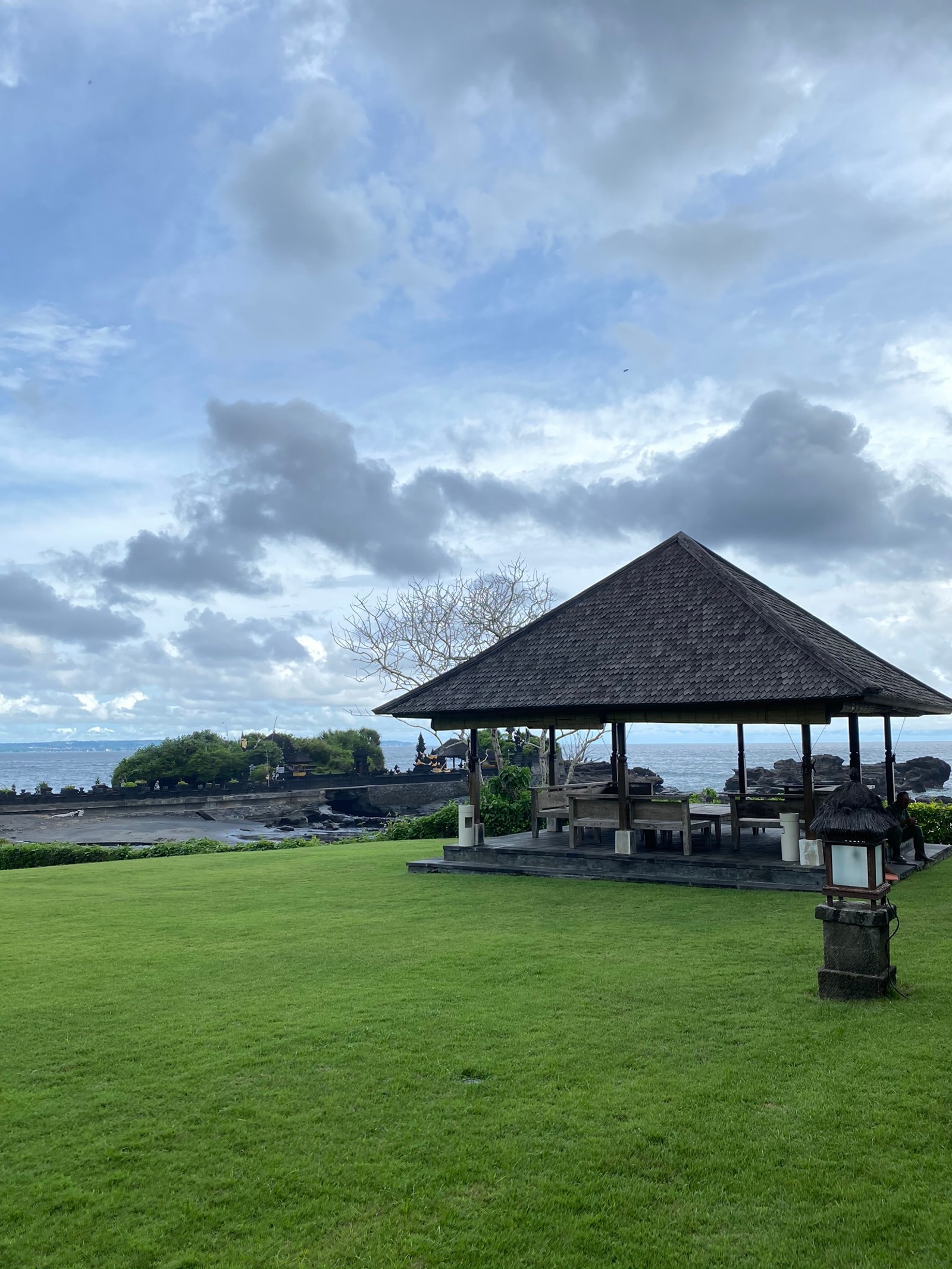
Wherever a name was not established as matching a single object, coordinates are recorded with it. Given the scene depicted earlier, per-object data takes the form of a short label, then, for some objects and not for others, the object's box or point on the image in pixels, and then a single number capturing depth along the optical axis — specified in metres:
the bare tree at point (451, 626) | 32.47
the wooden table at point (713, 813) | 14.09
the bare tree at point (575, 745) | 31.18
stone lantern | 6.61
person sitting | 13.39
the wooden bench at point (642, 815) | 13.09
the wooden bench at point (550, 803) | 15.29
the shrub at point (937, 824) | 15.87
